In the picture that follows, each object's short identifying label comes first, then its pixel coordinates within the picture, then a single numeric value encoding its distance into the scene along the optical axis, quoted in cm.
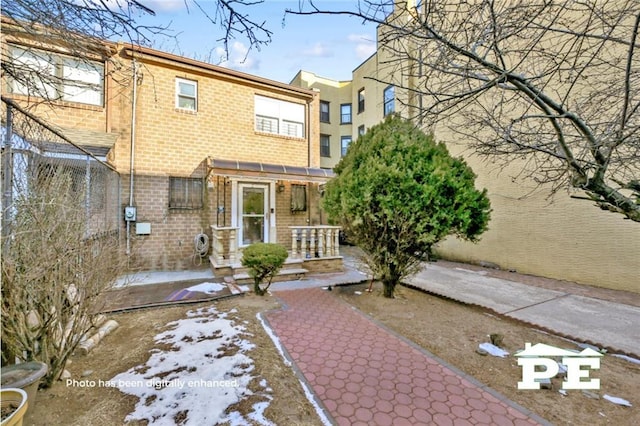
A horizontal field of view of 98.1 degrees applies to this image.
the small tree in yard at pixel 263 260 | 573
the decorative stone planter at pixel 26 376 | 229
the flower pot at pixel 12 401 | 198
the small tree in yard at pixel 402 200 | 518
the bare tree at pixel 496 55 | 248
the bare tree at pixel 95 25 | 242
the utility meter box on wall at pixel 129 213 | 800
